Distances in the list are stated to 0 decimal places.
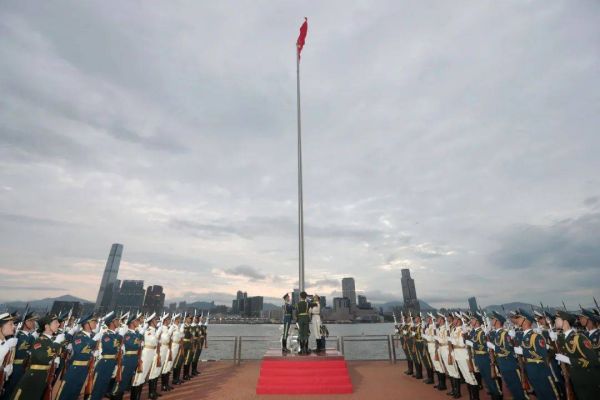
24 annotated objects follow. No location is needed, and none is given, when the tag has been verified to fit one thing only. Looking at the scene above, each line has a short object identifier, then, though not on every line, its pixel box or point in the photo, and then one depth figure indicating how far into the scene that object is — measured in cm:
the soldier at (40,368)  579
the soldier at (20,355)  691
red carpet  956
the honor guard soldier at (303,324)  1112
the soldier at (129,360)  780
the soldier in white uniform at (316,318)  1184
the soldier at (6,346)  537
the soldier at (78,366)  677
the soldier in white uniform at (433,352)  1033
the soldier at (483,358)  800
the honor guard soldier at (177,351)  1110
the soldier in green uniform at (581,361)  586
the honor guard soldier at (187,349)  1193
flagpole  1416
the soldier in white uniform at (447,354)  924
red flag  1883
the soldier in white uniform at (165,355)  1023
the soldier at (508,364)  757
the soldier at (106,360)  750
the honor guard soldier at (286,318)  1194
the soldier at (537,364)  693
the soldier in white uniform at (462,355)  865
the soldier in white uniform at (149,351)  888
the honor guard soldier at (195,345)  1262
